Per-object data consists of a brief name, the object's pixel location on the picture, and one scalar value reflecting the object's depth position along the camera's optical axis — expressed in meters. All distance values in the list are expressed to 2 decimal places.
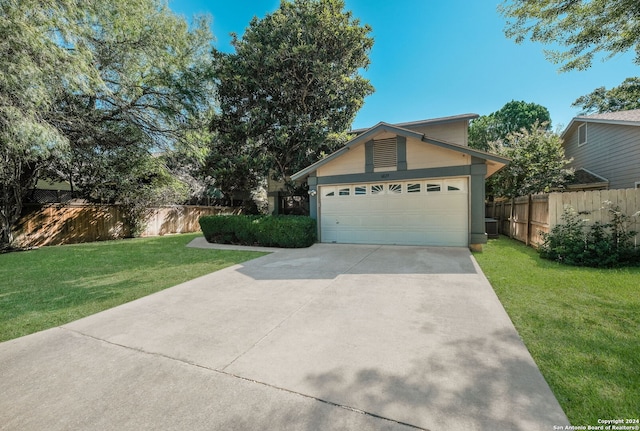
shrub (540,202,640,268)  6.25
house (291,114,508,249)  8.82
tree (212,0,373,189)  12.27
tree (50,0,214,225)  8.75
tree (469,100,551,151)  27.66
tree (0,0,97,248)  5.90
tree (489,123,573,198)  12.48
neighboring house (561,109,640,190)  10.92
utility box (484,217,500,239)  12.30
